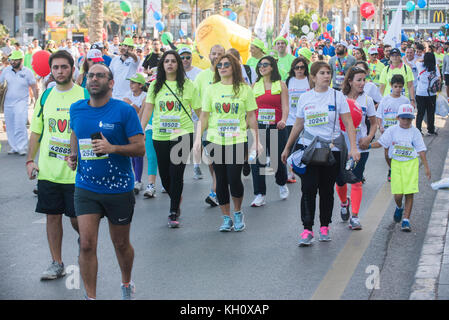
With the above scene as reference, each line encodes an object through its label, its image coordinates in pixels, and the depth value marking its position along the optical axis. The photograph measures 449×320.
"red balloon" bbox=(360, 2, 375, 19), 31.83
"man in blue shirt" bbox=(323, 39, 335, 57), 28.06
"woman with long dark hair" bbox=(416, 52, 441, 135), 15.72
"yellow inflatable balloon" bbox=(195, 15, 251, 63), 15.98
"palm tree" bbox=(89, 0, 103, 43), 24.02
